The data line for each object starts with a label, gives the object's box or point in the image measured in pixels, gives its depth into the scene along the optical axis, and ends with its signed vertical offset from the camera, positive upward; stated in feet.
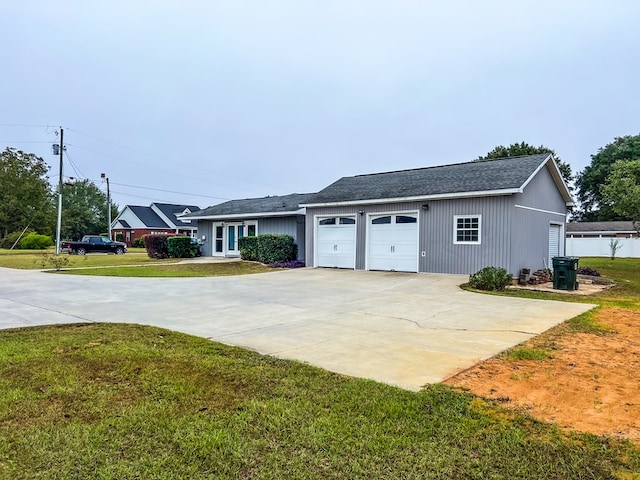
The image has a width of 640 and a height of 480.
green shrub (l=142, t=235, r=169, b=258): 79.87 -0.56
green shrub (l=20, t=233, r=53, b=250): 134.51 -0.17
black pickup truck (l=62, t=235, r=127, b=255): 99.04 -0.91
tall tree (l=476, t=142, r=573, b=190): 119.34 +28.31
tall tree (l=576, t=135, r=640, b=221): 136.77 +27.26
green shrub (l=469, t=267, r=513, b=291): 38.42 -2.96
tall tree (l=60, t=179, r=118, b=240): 186.60 +15.67
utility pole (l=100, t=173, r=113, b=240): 145.42 +23.03
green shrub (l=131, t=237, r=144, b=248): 145.18 -0.01
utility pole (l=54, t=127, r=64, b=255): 97.02 +11.59
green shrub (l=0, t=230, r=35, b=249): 138.93 +0.40
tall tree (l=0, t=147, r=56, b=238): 157.07 +18.43
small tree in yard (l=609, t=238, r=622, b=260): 92.42 +0.74
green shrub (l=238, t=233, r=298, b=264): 66.90 -0.60
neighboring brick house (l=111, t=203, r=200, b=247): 154.71 +7.62
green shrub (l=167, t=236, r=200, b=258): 80.07 -0.67
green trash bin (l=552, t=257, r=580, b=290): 39.78 -2.32
